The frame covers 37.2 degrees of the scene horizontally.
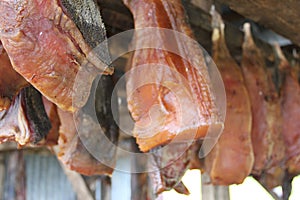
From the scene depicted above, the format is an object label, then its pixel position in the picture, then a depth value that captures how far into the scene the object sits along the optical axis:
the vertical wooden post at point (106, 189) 2.63
